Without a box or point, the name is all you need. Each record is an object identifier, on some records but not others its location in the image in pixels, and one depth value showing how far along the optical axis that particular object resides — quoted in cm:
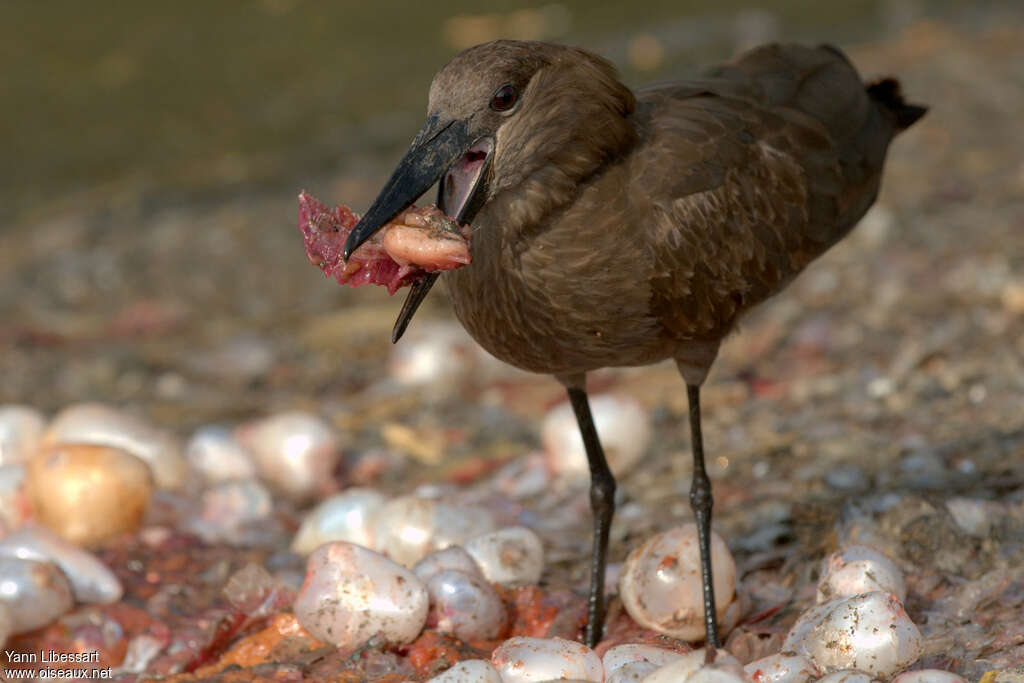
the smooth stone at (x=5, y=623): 717
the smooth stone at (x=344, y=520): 860
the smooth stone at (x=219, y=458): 1003
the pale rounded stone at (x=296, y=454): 998
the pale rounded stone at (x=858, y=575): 675
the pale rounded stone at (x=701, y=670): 536
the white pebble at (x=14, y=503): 896
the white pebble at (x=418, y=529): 805
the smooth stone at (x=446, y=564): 721
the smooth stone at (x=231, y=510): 936
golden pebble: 862
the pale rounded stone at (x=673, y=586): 720
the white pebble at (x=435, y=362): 1177
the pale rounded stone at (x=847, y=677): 559
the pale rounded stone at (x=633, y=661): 602
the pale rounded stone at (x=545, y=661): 610
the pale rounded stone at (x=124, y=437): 955
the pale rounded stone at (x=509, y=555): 767
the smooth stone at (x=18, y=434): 977
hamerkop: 666
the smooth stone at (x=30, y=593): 746
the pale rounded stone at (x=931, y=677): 563
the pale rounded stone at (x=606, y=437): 973
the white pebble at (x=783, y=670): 595
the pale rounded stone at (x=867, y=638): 611
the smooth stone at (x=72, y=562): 797
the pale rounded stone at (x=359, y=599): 683
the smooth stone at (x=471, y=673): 590
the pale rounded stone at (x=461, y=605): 703
